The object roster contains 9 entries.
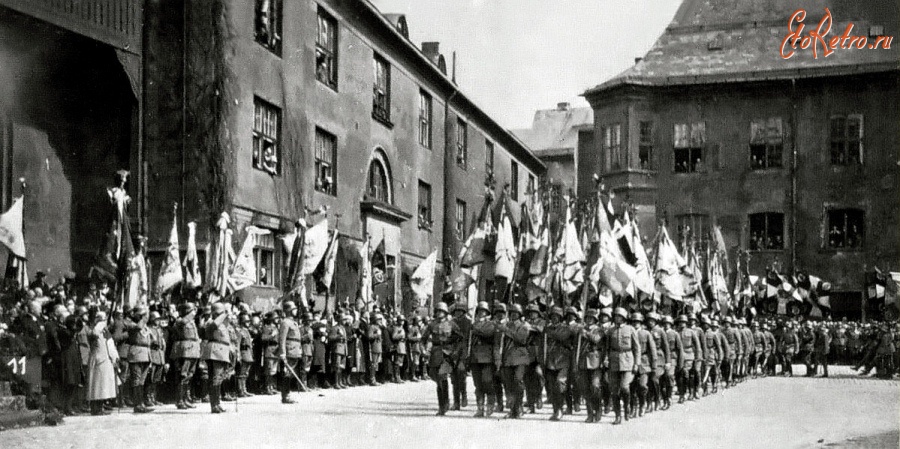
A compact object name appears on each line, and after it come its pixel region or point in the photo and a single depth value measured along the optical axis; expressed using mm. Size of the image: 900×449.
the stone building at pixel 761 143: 40438
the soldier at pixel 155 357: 17391
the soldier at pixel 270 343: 20047
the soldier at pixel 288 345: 18891
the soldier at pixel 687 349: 20297
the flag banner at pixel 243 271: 21531
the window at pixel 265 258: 24547
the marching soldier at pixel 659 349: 17534
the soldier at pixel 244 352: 19238
